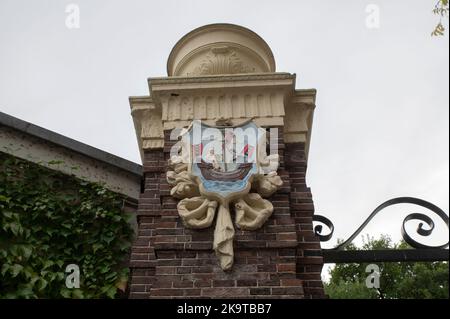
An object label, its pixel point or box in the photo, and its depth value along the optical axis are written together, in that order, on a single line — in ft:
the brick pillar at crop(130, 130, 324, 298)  11.28
